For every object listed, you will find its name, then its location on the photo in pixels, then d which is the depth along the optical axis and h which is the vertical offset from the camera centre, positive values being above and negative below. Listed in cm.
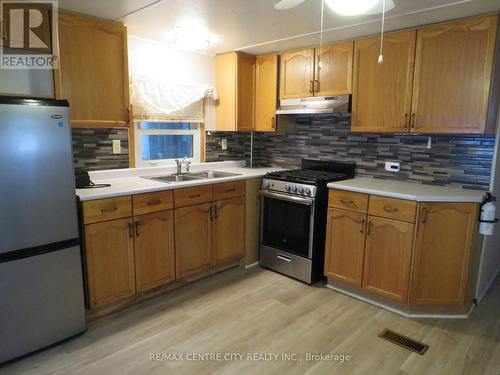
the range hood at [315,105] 303 +29
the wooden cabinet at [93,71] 239 +45
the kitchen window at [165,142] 321 -8
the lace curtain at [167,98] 307 +33
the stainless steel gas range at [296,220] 297 -75
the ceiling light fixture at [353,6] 151 +58
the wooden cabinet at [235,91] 354 +45
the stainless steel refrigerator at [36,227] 185 -54
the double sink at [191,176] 321 -40
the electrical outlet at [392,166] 306 -25
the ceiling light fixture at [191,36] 276 +81
